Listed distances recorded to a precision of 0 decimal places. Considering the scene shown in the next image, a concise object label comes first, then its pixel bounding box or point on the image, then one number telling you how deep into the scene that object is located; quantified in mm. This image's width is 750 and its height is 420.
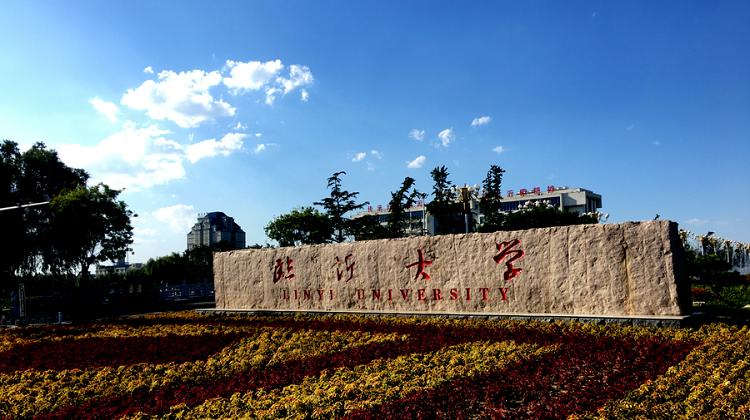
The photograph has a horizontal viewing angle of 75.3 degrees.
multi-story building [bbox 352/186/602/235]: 63781
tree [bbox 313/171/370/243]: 33156
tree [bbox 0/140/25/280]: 20547
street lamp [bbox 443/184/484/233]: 13374
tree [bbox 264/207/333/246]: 37219
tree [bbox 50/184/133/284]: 24344
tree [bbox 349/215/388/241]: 33791
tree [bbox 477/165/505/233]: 27391
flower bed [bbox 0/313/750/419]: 4004
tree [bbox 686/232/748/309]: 12039
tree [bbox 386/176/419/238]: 28297
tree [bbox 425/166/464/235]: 25938
